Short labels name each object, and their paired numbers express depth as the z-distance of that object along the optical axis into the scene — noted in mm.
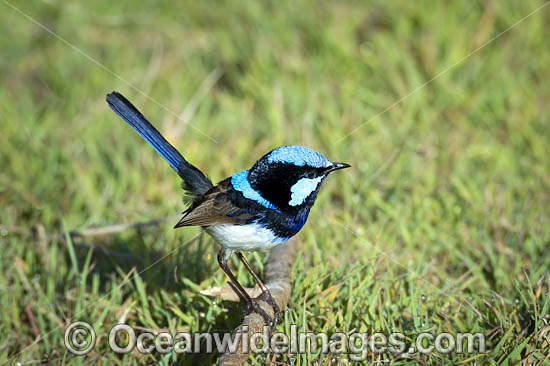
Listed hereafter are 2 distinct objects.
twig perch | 5223
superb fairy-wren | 6121
